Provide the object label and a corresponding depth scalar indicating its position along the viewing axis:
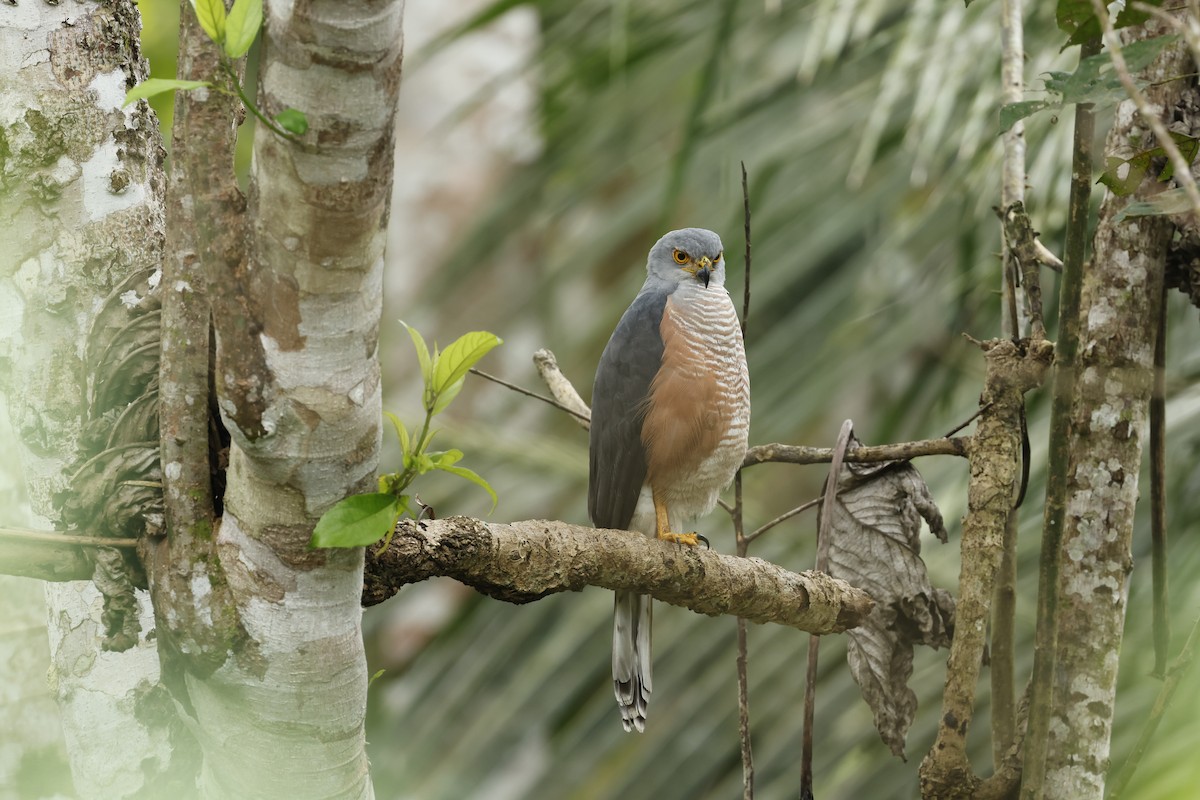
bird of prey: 13.59
